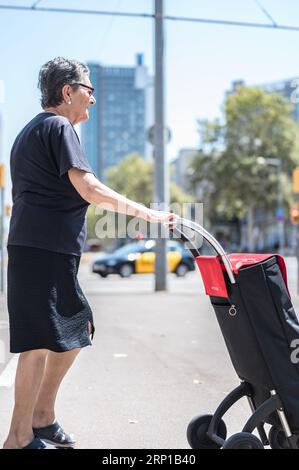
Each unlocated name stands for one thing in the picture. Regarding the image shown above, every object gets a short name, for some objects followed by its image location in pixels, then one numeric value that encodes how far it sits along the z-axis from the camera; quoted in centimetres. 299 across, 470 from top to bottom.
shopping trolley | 298
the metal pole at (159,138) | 1483
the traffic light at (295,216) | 1638
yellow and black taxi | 2617
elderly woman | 309
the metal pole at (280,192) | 5638
